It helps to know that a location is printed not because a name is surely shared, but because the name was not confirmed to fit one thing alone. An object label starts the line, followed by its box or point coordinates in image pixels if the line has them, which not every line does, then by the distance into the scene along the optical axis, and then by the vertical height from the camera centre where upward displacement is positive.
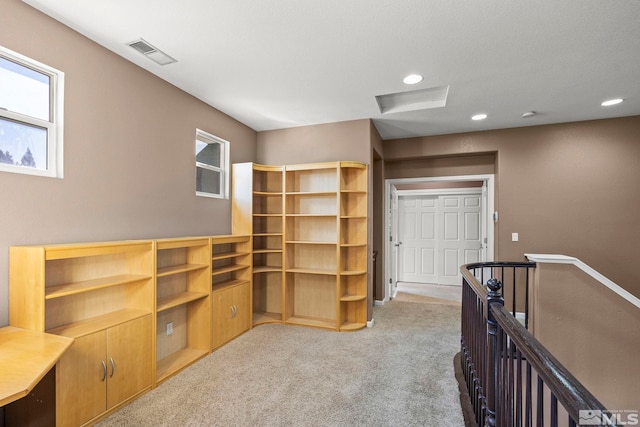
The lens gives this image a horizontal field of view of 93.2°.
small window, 3.64 +0.60
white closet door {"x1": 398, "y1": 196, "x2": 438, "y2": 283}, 6.82 -0.56
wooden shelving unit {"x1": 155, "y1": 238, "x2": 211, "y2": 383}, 2.95 -0.98
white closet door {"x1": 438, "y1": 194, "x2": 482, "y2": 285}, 6.43 -0.45
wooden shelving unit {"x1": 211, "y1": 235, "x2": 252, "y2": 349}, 3.31 -0.88
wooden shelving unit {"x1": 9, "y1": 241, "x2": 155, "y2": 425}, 1.88 -0.76
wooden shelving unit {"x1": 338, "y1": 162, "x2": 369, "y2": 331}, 3.94 -0.45
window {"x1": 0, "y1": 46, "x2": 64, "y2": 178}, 1.96 +0.66
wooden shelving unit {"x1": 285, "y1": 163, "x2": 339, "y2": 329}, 4.11 -0.45
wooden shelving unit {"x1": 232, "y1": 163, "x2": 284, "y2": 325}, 4.28 -0.45
